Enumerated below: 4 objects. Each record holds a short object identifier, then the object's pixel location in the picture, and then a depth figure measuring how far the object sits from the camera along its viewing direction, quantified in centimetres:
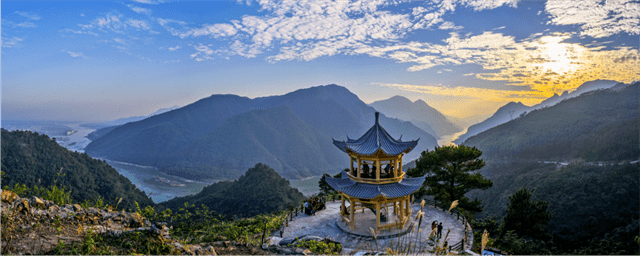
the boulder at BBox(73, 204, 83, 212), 877
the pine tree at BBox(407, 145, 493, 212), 2178
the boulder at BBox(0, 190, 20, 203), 771
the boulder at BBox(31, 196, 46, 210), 776
